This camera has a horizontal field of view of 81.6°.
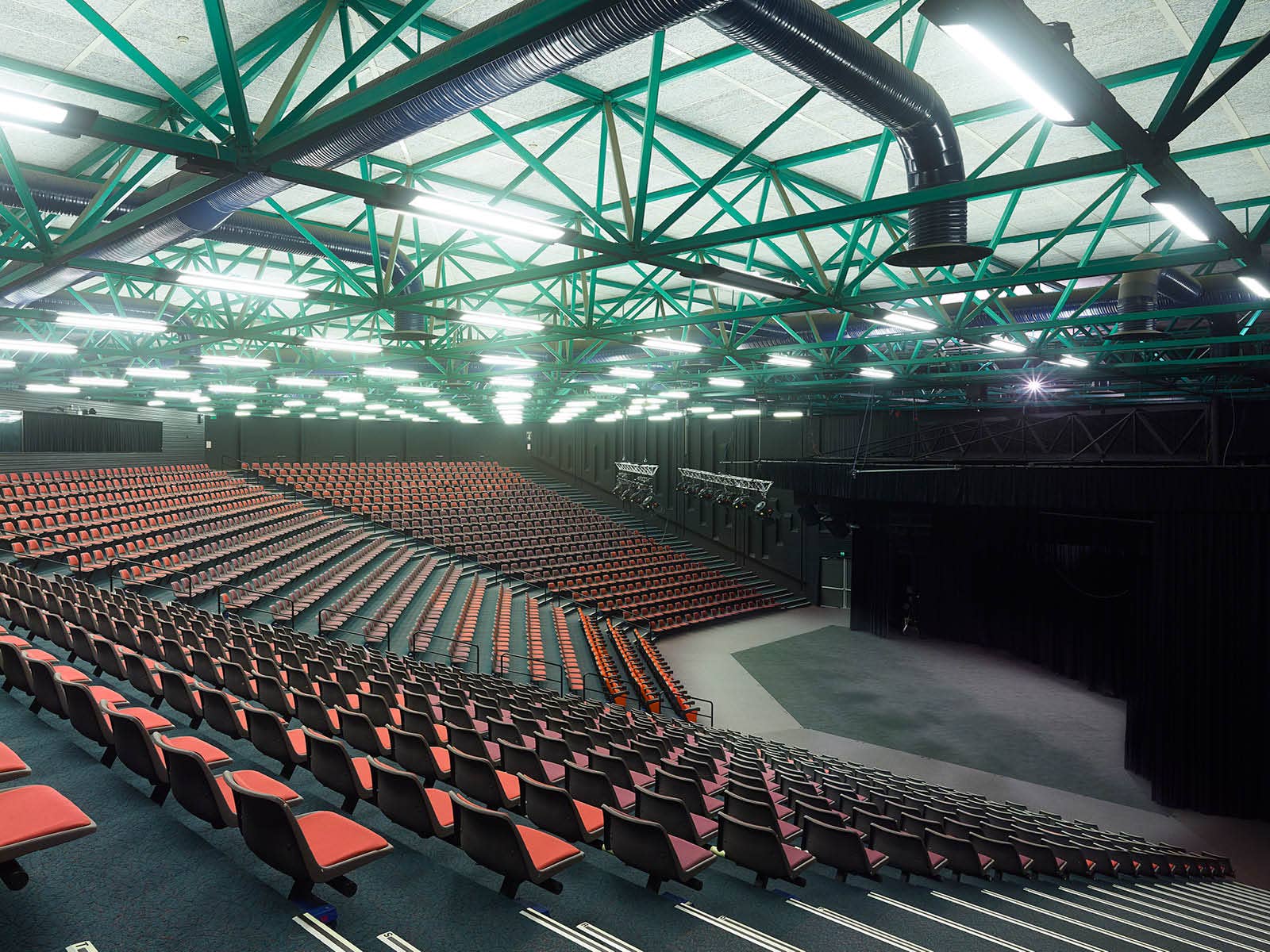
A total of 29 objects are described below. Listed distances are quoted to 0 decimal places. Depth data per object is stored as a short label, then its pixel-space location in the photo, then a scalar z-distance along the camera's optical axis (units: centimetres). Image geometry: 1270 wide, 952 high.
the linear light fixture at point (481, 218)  472
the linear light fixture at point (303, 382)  1600
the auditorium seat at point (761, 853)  455
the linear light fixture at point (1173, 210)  416
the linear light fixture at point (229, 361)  1305
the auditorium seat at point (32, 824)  276
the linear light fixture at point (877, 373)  1407
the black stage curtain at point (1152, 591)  1221
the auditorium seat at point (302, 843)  305
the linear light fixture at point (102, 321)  858
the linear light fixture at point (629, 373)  1316
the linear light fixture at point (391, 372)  1362
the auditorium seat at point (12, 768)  336
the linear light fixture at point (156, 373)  1434
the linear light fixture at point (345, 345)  1123
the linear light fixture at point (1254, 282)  585
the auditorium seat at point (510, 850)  344
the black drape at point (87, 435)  2570
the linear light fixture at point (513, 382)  1819
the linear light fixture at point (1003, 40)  261
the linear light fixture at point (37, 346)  1107
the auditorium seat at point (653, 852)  391
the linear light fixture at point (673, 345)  1068
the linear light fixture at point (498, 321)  862
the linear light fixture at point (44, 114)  329
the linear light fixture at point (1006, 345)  1094
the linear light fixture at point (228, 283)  666
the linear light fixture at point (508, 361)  1255
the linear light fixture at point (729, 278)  634
